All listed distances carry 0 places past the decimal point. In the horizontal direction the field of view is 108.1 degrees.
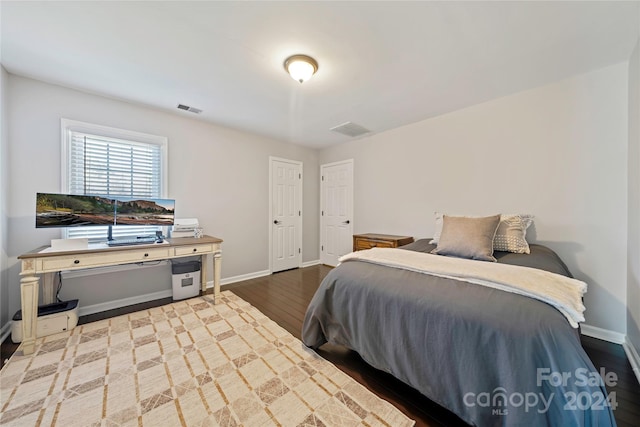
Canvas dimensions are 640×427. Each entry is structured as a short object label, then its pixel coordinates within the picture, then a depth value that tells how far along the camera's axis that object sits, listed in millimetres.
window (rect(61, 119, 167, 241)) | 2500
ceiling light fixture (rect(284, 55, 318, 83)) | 1964
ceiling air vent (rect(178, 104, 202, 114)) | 2908
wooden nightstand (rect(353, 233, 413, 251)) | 3270
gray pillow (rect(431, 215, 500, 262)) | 2047
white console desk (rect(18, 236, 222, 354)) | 1858
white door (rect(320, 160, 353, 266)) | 4426
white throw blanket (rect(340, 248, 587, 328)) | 1142
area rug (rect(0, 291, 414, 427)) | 1314
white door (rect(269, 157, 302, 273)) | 4230
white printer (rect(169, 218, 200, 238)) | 2943
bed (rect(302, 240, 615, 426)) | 923
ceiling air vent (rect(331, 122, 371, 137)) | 3553
